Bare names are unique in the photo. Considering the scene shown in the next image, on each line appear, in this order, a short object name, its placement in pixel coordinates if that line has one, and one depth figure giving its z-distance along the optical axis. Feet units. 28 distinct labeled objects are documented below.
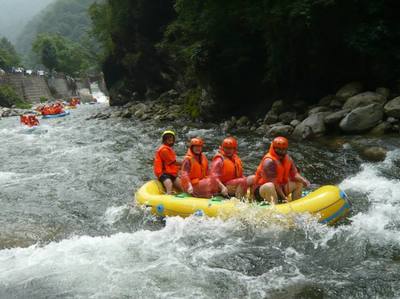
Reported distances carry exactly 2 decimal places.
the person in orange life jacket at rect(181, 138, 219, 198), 23.27
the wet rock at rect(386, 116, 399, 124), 35.75
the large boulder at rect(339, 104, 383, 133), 36.63
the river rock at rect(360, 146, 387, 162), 31.19
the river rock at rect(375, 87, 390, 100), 39.26
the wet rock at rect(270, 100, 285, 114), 48.55
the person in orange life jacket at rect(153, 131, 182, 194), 25.62
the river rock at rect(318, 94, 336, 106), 44.42
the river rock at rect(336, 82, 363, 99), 42.50
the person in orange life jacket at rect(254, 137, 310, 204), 21.13
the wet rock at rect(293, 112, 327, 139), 39.50
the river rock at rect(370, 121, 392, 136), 35.47
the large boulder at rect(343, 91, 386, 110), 38.42
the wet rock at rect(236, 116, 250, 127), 52.53
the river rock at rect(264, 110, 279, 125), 47.73
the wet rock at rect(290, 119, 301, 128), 43.21
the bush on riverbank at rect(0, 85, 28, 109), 163.73
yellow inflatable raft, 19.52
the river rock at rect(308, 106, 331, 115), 43.08
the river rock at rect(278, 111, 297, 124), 46.12
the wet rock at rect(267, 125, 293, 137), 42.88
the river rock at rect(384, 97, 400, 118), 35.95
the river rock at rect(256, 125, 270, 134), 46.19
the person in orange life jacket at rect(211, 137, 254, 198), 22.85
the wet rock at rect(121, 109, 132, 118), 85.41
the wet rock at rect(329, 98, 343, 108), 42.60
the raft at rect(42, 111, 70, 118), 99.46
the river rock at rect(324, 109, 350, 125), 38.88
